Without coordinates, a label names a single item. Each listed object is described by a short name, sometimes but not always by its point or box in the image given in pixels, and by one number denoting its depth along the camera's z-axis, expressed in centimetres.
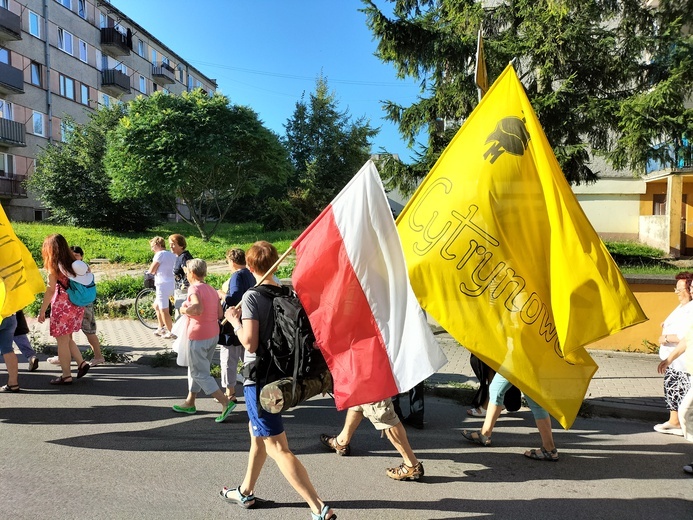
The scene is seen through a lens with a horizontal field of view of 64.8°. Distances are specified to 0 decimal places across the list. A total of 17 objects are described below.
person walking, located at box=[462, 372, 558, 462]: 461
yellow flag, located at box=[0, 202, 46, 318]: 564
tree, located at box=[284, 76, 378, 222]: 3706
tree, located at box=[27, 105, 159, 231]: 2672
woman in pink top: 558
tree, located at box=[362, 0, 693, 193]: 1320
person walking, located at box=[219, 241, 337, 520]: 337
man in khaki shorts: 404
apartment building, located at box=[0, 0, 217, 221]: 3225
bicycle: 1062
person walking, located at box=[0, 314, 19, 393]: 620
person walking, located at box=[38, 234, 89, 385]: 642
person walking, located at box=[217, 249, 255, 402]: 554
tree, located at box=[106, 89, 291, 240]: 2322
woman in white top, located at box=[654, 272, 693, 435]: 532
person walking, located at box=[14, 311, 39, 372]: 674
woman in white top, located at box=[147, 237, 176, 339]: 913
